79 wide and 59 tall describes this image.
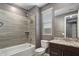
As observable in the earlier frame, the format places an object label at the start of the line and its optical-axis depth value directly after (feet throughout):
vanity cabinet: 3.92
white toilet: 4.62
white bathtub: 4.51
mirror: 4.28
